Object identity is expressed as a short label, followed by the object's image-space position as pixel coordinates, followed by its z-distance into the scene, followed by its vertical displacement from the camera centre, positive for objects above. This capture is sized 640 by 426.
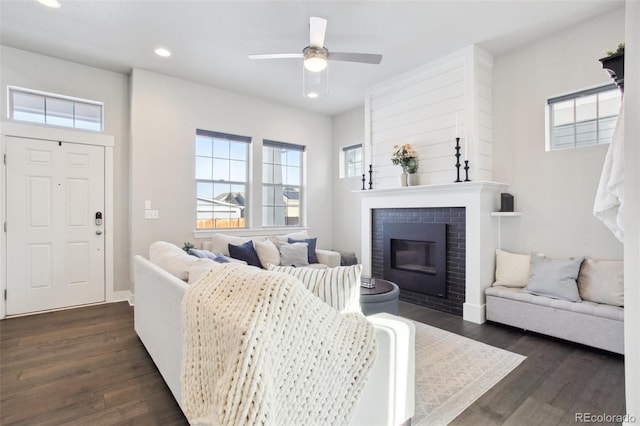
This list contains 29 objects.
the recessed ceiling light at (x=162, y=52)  3.52 +1.84
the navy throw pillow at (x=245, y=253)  4.02 -0.55
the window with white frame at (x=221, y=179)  4.63 +0.51
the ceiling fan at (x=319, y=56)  2.77 +1.44
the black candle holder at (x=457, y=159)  3.48 +0.60
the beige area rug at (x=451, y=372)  1.86 -1.17
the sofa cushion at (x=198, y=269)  1.76 -0.34
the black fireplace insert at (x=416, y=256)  3.75 -0.58
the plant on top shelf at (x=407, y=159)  4.01 +0.70
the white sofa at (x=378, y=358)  1.40 -0.76
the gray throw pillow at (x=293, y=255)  4.32 -0.60
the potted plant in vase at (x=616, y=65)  1.64 +0.79
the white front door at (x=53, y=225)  3.53 -0.17
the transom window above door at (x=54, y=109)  3.59 +1.24
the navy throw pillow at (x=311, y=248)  4.57 -0.54
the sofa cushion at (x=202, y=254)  3.02 -0.42
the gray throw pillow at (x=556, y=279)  2.83 -0.63
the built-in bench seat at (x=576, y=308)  2.54 -0.87
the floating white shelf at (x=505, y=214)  3.37 -0.02
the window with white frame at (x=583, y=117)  2.97 +0.97
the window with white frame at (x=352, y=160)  5.56 +0.95
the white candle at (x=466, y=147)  3.55 +0.75
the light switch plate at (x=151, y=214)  4.07 -0.04
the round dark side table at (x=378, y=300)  2.70 -0.77
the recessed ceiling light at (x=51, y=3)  2.70 +1.83
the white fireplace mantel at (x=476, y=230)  3.36 -0.19
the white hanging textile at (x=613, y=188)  1.80 +0.15
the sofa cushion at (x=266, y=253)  4.16 -0.56
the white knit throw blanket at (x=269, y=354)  0.94 -0.51
